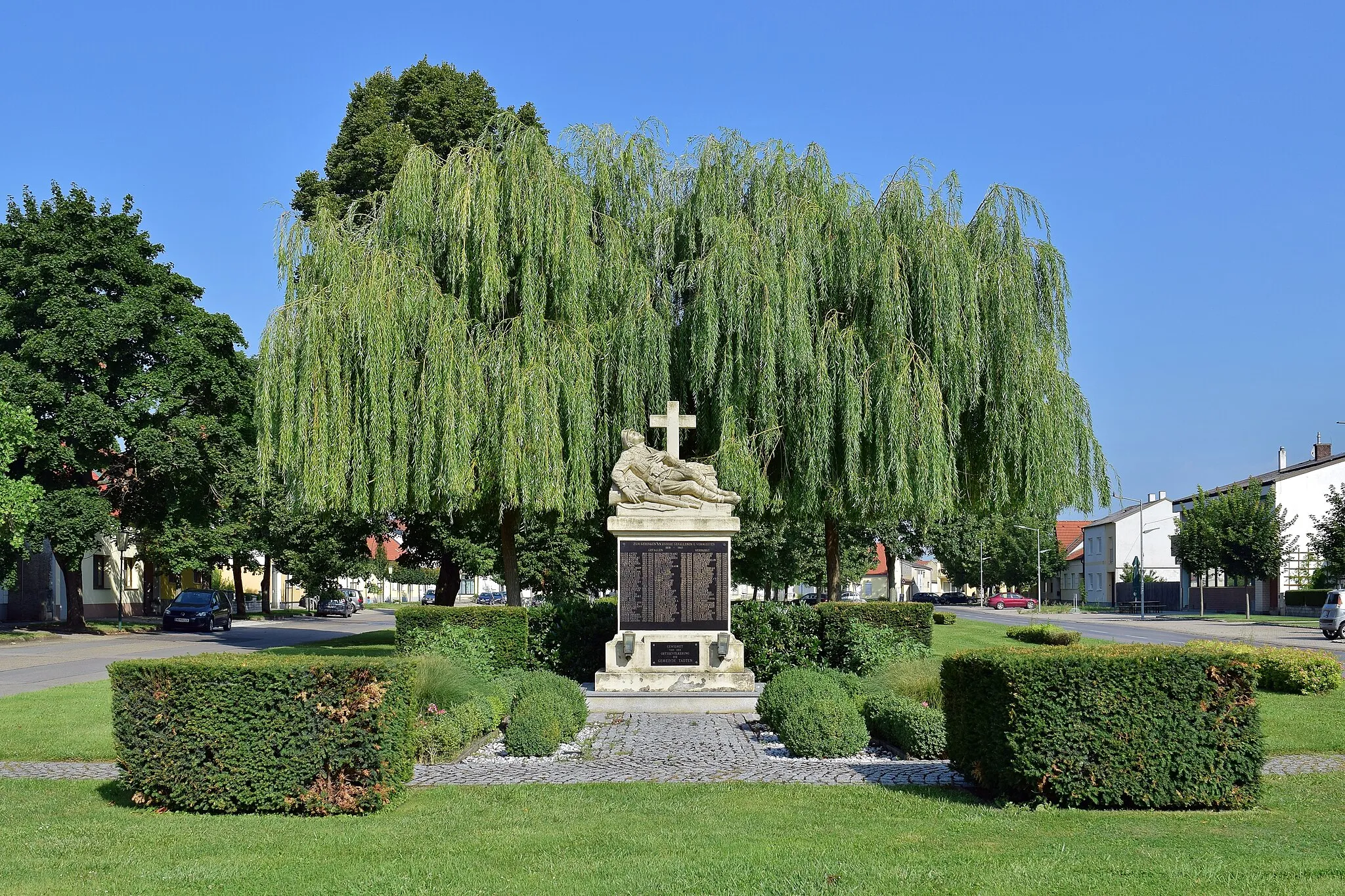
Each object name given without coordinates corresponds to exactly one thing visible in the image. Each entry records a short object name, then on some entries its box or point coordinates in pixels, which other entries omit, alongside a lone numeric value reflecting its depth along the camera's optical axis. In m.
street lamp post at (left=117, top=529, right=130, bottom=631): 52.59
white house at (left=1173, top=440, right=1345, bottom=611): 64.00
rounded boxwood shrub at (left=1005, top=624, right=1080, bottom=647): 27.69
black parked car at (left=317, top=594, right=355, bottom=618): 62.22
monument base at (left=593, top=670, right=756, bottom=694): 16.36
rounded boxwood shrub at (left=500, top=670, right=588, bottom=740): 12.55
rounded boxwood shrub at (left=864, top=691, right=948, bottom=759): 11.28
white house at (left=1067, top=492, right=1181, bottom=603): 85.56
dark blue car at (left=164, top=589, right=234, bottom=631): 41.88
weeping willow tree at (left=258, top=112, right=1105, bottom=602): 18.31
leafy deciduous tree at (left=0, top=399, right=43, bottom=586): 29.11
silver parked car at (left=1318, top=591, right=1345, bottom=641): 35.28
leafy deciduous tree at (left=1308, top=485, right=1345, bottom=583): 45.03
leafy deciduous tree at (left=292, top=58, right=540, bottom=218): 30.67
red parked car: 82.75
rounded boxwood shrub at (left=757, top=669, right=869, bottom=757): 11.45
